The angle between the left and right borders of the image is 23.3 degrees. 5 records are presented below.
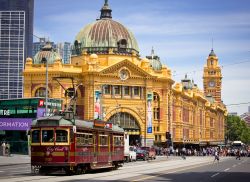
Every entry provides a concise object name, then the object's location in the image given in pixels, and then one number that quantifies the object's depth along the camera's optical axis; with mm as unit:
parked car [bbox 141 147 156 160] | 68500
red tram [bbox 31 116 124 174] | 32750
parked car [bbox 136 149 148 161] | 66188
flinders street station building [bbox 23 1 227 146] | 105438
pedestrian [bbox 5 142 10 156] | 64875
